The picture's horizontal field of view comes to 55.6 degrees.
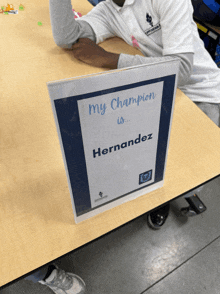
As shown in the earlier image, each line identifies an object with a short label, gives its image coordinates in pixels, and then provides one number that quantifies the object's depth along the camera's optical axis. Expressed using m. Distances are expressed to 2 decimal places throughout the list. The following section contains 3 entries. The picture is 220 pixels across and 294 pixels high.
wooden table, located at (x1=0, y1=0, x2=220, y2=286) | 0.47
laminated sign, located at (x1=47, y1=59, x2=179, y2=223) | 0.35
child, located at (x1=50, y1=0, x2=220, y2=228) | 0.84
